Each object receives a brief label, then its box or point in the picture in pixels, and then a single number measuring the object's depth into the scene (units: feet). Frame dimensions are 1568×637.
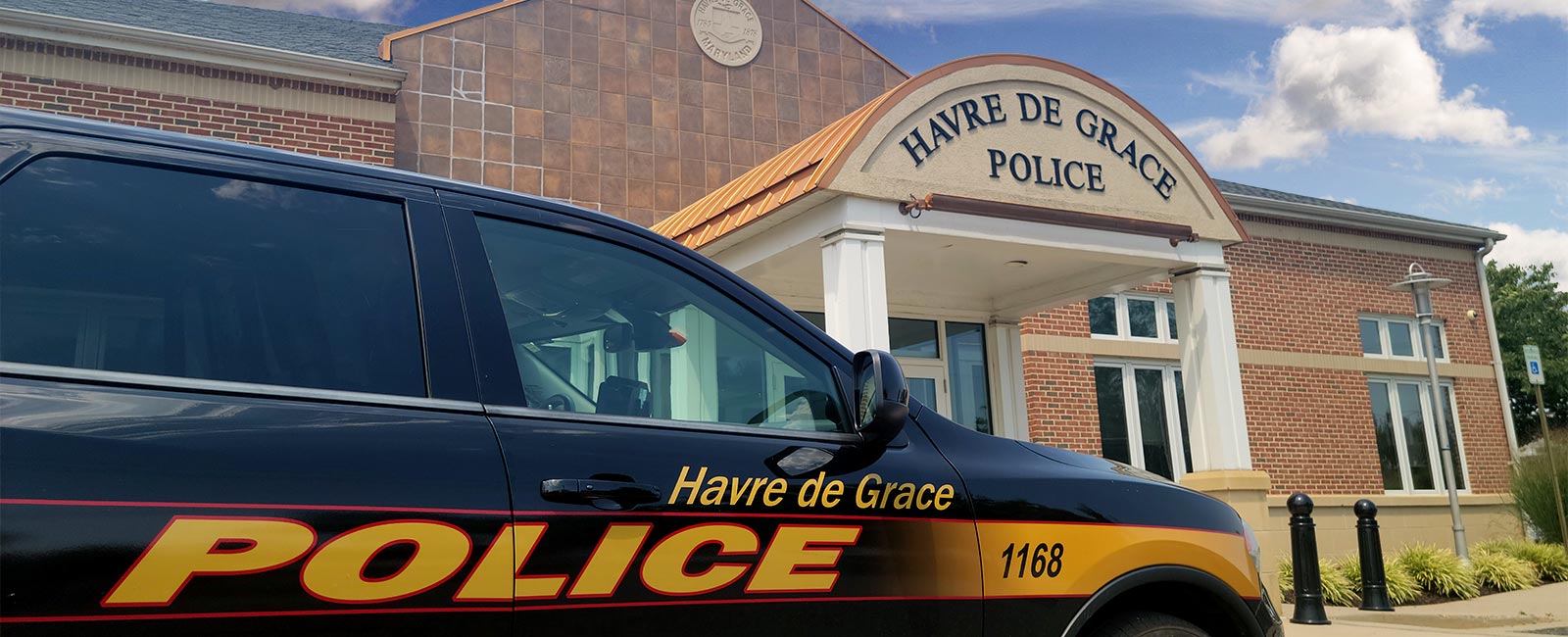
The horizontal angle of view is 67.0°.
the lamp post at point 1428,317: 47.38
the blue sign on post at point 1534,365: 44.48
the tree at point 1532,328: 126.31
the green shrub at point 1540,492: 49.01
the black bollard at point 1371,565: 39.32
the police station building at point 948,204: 30.78
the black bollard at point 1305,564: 34.27
